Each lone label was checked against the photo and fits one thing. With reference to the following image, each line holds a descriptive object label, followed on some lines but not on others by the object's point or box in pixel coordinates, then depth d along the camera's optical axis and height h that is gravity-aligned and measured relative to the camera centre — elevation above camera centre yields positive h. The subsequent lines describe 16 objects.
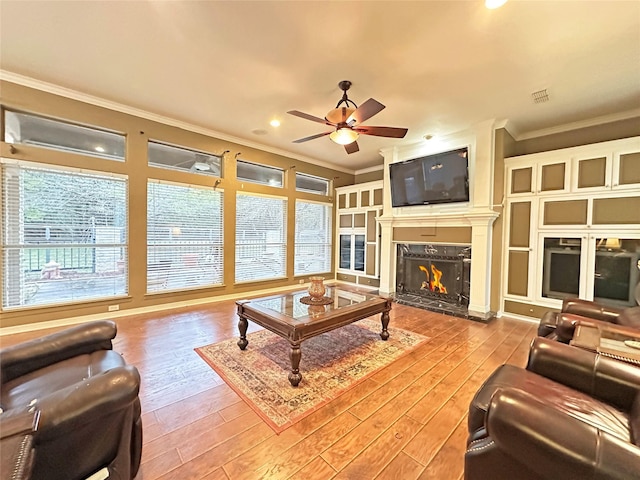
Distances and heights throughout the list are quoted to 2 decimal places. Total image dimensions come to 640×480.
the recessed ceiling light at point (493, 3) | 1.93 +1.74
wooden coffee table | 2.20 -0.77
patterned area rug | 1.95 -1.25
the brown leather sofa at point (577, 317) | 2.02 -0.66
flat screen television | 4.27 +1.00
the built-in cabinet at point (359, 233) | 5.99 +0.05
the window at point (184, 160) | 4.21 +1.24
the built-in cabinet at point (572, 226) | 3.27 +0.17
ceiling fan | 2.82 +1.24
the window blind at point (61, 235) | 3.17 -0.07
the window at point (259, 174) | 5.13 +1.23
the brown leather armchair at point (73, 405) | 0.92 -0.75
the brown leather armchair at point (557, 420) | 0.82 -0.74
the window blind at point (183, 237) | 4.15 -0.08
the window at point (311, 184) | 6.12 +1.23
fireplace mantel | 4.07 +0.30
